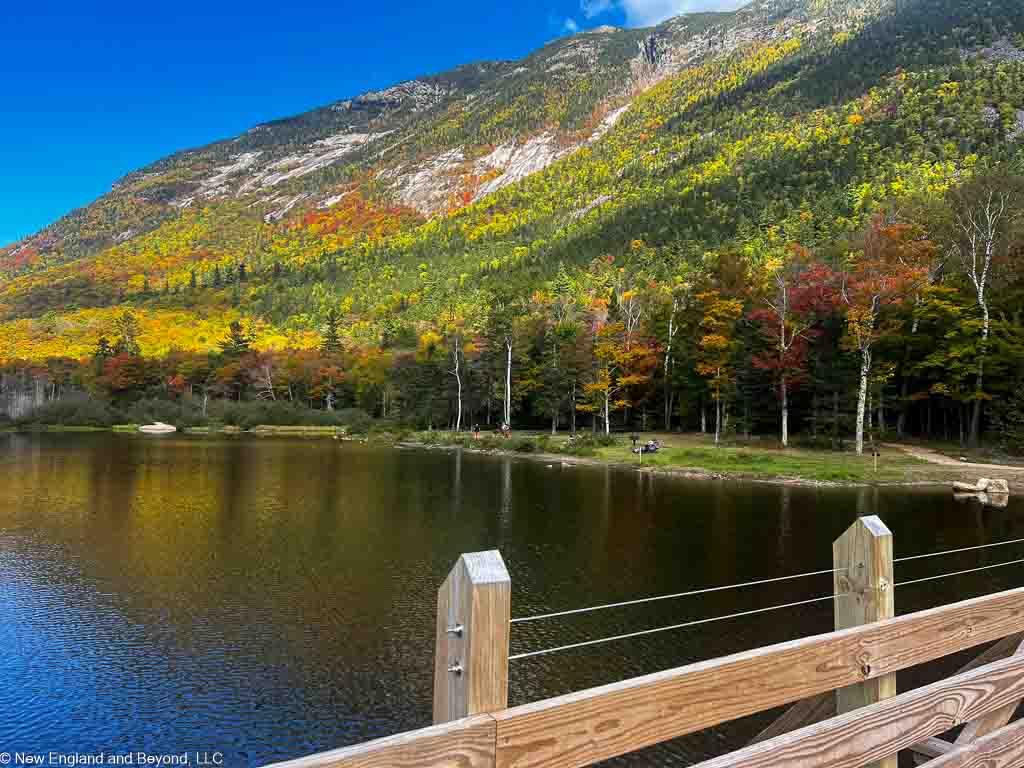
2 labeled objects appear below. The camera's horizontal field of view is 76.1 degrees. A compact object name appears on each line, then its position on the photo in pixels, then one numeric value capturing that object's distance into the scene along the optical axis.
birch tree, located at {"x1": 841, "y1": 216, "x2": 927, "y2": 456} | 32.53
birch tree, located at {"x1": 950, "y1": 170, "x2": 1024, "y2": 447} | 32.88
